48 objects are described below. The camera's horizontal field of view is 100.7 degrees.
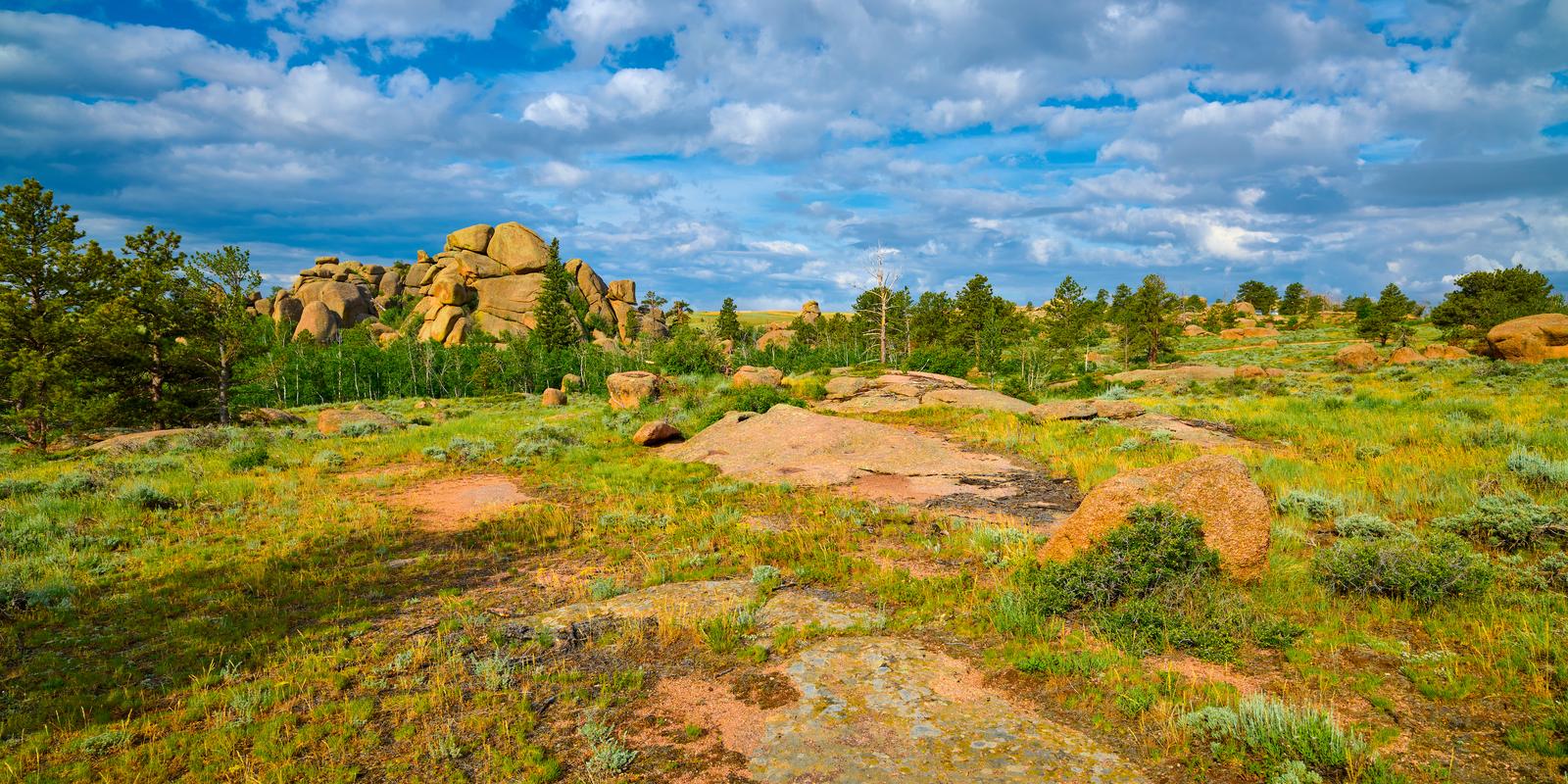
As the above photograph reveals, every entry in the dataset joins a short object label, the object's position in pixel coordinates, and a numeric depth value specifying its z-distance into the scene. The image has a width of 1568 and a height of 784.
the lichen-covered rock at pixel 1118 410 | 22.58
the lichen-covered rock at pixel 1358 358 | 43.16
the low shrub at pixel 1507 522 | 8.35
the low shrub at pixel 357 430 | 27.13
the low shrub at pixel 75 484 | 15.21
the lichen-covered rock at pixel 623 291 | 114.56
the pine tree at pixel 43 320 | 23.30
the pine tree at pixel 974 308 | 62.88
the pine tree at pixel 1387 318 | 56.50
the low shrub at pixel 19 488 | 15.23
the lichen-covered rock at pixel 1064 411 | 23.03
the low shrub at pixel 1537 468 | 10.51
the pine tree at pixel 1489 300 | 48.88
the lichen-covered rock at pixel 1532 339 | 35.59
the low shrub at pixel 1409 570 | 6.92
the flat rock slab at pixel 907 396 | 27.25
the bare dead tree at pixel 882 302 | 50.72
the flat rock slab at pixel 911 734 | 4.84
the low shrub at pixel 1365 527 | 9.13
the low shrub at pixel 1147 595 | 6.56
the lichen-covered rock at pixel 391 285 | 111.31
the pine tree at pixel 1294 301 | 90.54
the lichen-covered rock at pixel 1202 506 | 7.81
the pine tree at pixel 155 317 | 26.45
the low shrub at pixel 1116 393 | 31.66
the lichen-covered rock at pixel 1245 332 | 76.69
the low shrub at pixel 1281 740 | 4.51
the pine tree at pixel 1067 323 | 60.75
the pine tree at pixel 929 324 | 70.44
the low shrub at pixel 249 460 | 18.83
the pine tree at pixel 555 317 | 84.75
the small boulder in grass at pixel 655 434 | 22.27
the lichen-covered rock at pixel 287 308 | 91.81
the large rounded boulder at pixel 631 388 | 33.79
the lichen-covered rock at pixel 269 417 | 32.53
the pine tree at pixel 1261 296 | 102.50
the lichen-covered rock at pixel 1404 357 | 41.49
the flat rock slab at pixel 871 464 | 13.73
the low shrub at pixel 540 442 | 20.55
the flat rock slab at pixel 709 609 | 7.77
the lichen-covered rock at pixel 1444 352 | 42.80
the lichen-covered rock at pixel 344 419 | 28.27
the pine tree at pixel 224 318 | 29.13
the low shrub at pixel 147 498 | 13.95
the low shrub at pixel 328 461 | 19.09
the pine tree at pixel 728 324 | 96.12
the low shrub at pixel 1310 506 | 10.38
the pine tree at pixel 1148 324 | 58.94
